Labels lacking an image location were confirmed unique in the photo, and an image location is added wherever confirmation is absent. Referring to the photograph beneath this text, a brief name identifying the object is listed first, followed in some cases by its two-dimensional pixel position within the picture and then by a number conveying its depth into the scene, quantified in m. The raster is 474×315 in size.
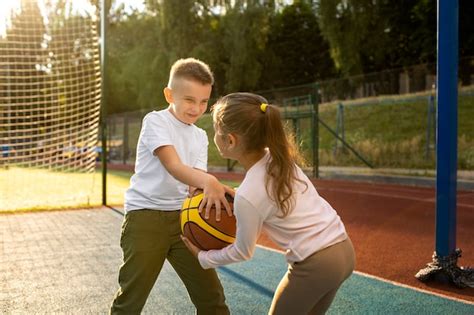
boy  2.62
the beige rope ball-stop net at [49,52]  9.53
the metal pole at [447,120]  4.00
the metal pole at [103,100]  8.25
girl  2.02
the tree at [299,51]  31.98
